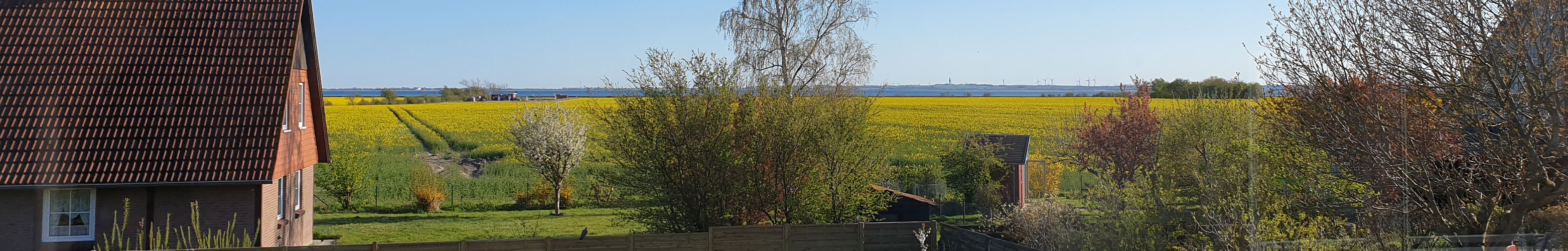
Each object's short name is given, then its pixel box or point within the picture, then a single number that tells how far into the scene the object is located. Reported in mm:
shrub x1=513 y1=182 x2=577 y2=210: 28469
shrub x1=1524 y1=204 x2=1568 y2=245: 8859
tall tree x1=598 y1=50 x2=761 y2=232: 16469
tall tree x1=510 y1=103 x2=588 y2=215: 27891
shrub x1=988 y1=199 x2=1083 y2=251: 13019
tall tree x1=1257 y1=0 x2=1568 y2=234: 9391
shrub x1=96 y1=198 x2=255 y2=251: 13500
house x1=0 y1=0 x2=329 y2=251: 13531
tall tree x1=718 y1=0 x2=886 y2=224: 16844
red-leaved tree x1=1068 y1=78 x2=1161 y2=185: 24203
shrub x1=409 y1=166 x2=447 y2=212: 27109
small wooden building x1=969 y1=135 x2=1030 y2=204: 26016
